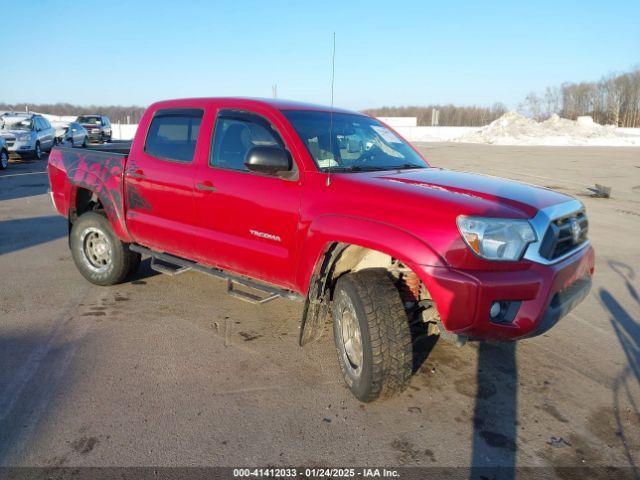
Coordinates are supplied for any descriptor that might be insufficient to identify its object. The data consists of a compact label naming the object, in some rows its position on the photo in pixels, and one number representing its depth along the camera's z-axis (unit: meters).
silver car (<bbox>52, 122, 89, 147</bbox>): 24.47
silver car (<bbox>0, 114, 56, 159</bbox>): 19.14
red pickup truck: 2.94
